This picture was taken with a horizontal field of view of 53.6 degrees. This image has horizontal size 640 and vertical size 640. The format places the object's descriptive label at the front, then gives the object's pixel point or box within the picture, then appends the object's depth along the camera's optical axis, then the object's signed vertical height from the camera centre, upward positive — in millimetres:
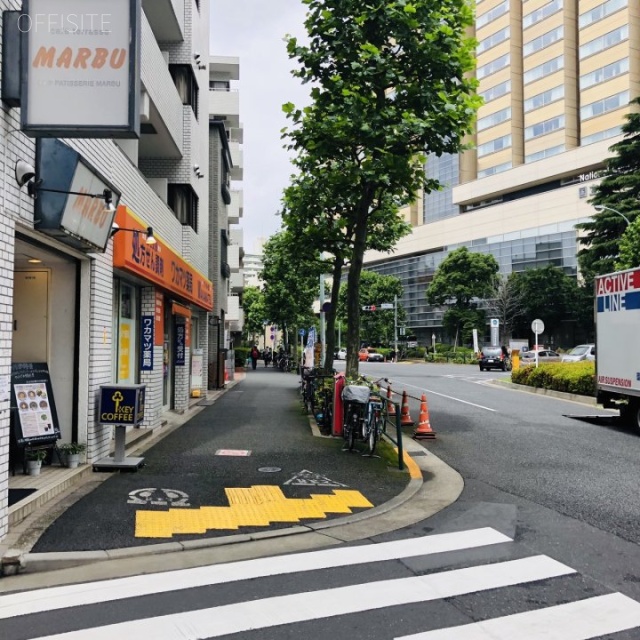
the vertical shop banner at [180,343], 17625 -113
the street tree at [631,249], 26172 +3763
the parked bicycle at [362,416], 10547 -1335
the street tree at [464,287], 66500 +5490
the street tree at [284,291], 42562 +3343
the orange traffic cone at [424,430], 12852 -1870
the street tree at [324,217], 15008 +3403
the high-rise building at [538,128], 63188 +23537
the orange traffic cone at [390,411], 16122 -1869
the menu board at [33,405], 7625 -818
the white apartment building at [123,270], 6422 +1071
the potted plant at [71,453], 8312 -1498
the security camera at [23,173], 6145 +1637
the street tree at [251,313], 74988 +3092
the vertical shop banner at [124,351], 11586 -223
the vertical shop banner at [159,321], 13234 +394
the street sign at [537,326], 29500 +582
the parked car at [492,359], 44062 -1422
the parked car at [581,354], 38769 -987
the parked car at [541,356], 45619 -1379
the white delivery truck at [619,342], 13719 -79
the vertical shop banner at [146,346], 12711 -141
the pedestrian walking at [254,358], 49688 -1504
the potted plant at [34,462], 7801 -1510
